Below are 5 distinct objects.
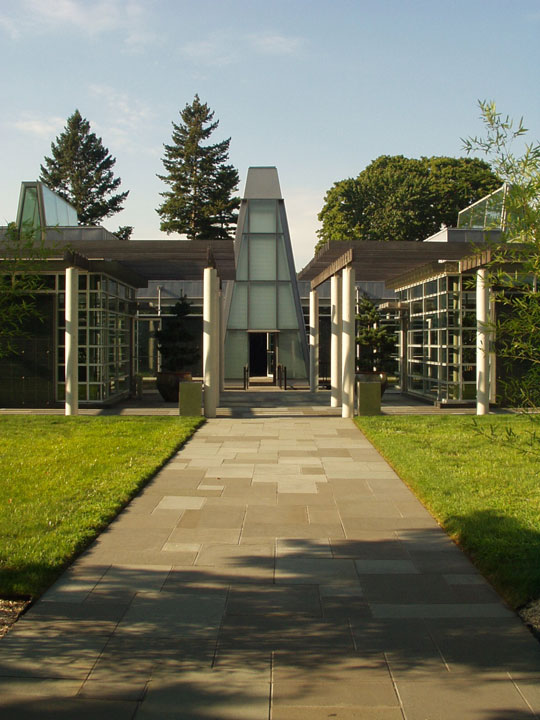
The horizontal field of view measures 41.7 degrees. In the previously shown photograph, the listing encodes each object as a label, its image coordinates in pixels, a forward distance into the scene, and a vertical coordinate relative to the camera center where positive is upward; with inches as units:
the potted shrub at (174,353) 764.6 -2.3
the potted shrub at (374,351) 771.4 +0.0
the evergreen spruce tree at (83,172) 2155.5 +549.6
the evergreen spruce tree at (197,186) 2096.5 +495.0
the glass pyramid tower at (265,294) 1114.1 +90.7
